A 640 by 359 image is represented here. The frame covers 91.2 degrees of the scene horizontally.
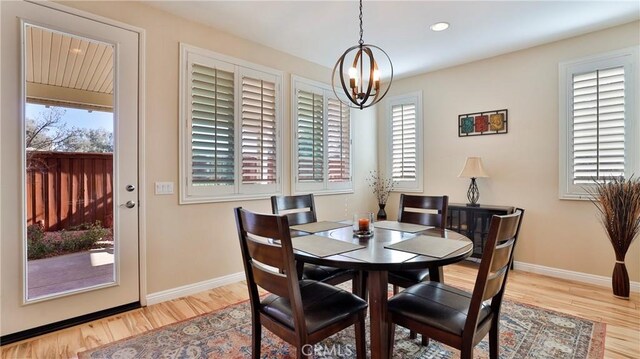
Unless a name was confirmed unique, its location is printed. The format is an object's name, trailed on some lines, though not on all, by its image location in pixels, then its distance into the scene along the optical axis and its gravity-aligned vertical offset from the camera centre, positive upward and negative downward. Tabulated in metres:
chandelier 2.12 +0.68
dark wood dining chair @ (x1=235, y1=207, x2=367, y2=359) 1.44 -0.66
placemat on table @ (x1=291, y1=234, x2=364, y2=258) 1.65 -0.39
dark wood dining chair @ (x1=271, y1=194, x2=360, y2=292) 2.26 -0.38
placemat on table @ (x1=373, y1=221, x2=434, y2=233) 2.26 -0.37
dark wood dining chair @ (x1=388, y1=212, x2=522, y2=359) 1.39 -0.66
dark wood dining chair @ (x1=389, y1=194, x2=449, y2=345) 2.15 -0.35
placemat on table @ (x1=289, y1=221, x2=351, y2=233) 2.28 -0.38
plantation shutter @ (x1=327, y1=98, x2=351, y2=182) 4.34 +0.50
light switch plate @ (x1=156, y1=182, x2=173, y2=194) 2.82 -0.10
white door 2.13 +0.09
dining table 1.49 -0.39
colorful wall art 3.87 +0.70
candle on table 2.08 -0.32
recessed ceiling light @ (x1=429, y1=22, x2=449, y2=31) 3.05 +1.50
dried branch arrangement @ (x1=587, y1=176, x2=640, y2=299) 2.80 -0.38
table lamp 3.80 +0.06
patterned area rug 2.02 -1.14
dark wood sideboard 3.67 -0.52
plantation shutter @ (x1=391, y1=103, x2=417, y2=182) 4.70 +0.53
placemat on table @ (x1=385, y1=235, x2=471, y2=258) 1.62 -0.38
